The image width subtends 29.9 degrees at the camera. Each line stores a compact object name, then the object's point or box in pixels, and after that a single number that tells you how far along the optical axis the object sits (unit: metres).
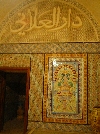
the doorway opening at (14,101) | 4.81
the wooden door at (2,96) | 4.39
